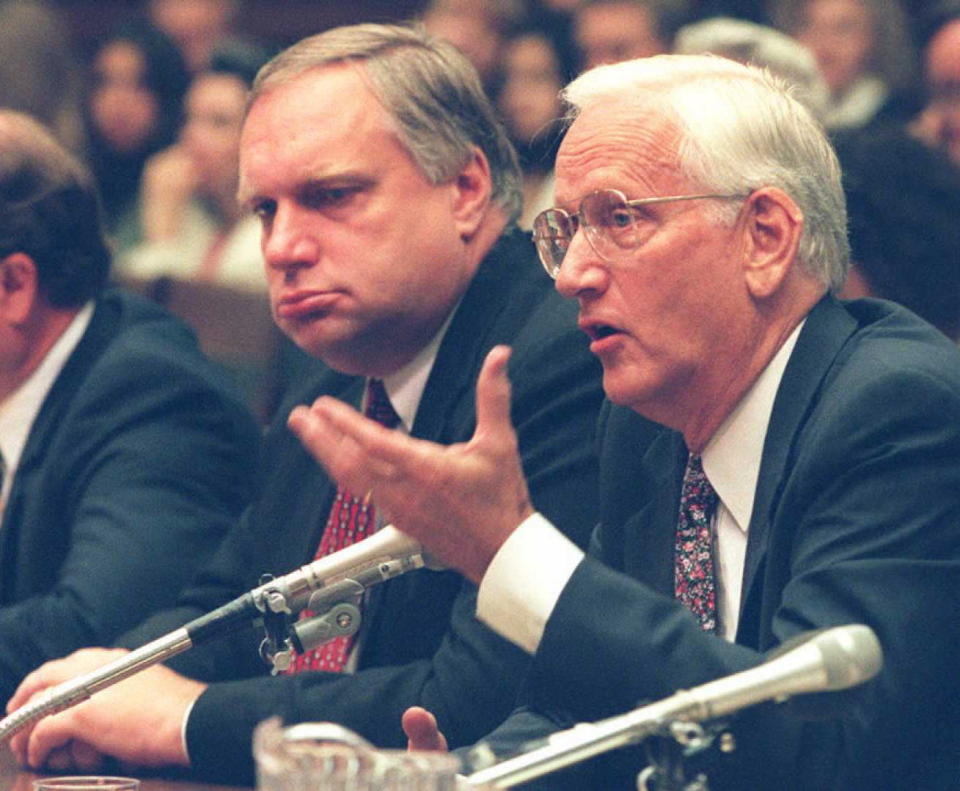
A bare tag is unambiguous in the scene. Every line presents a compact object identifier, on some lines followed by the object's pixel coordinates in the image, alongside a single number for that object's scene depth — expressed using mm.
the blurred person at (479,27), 12781
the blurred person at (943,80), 9336
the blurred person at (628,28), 11258
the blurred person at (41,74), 12484
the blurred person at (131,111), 13836
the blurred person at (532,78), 12023
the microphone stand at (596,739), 3090
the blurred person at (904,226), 6570
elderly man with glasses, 3746
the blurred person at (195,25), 15195
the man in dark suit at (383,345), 5113
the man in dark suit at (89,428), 6383
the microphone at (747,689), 3092
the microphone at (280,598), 3934
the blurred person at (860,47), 11031
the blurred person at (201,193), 12422
